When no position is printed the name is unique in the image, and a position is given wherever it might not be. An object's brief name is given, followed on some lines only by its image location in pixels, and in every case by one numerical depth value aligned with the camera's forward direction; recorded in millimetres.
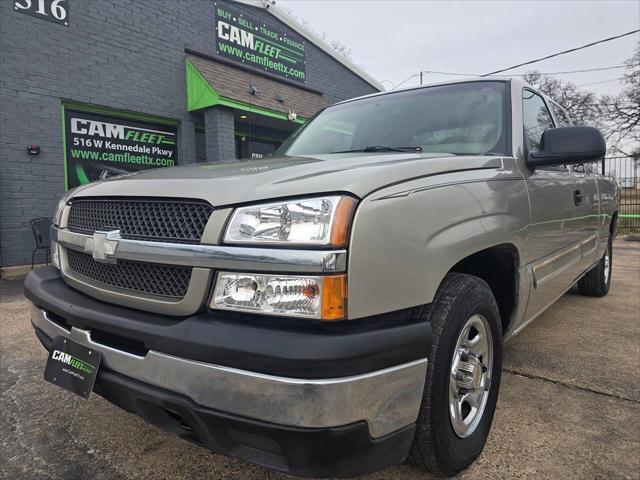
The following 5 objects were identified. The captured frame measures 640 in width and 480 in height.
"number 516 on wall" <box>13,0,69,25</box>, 6652
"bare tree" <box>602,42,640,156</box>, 22500
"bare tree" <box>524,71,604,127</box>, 24394
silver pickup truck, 1312
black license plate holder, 1697
